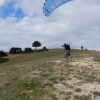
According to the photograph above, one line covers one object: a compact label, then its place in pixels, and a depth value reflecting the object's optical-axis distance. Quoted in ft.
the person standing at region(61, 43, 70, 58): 38.41
